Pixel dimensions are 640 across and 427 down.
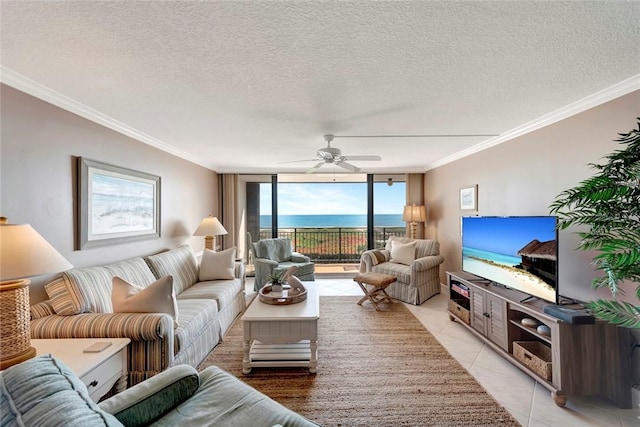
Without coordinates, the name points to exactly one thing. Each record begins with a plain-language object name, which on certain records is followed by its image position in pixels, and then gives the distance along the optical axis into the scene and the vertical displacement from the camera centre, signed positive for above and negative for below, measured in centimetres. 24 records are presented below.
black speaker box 190 -76
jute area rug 185 -141
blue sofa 77 -84
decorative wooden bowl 267 -85
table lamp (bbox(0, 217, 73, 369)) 133 -29
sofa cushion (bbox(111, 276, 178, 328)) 195 -61
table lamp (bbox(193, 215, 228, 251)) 416 -21
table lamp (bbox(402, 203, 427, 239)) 518 -2
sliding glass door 570 +18
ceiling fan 299 +68
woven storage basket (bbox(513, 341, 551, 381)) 204 -121
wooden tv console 191 -110
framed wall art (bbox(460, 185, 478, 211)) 380 +24
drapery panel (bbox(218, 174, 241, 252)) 551 +23
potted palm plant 147 -6
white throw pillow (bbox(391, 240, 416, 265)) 449 -67
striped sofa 180 -76
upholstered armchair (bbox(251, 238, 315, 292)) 456 -82
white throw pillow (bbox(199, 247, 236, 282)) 358 -69
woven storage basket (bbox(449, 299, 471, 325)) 304 -118
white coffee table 233 -104
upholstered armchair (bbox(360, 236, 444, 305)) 403 -86
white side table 143 -81
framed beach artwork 237 +13
